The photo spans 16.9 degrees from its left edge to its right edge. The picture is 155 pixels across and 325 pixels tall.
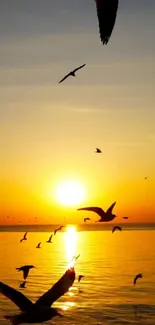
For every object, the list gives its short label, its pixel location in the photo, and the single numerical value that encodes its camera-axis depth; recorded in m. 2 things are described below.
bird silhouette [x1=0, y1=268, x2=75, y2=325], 6.90
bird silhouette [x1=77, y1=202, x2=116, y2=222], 21.62
